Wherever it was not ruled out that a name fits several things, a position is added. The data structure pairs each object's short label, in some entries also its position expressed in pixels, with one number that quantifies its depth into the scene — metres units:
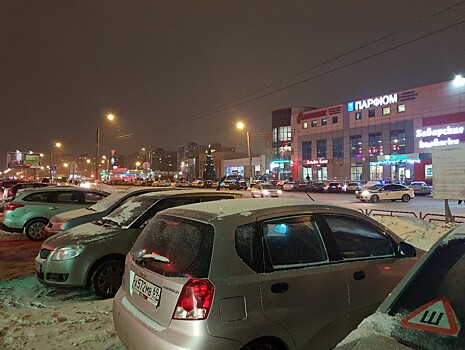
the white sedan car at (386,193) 31.88
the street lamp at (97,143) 34.48
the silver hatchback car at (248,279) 3.13
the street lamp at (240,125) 33.86
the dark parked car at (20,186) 20.81
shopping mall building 56.59
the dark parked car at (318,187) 49.84
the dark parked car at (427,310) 1.88
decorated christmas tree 90.43
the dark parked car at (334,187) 47.66
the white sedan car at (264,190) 32.44
